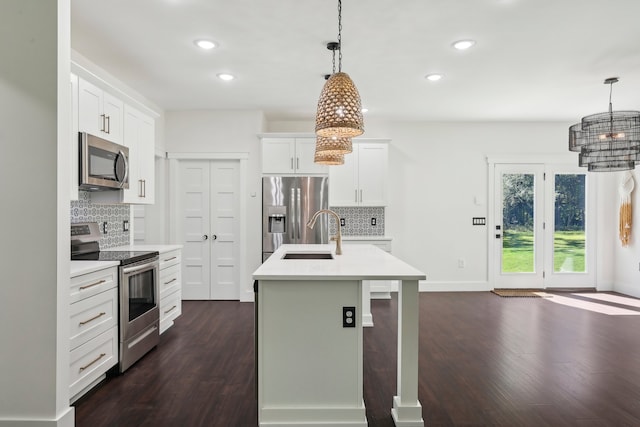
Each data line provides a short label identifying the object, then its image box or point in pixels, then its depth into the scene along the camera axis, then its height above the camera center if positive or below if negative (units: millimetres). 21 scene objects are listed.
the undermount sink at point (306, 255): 3264 -385
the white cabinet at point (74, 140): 2629 +514
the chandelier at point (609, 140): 3601 +747
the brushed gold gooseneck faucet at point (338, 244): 3105 -269
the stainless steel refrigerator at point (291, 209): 5000 +40
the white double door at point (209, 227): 5156 -216
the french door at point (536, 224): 5754 -171
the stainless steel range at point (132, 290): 2770 -640
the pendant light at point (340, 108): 2193 +631
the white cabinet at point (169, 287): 3512 -765
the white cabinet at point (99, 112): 2738 +801
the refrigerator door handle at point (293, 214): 5000 -27
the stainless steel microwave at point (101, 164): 2678 +374
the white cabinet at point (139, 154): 3427 +569
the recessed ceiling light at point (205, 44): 3055 +1419
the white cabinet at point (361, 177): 5293 +510
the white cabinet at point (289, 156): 5039 +770
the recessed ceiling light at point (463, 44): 3041 +1422
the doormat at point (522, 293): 5350 -1198
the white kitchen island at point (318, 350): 2070 -787
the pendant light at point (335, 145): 3049 +560
